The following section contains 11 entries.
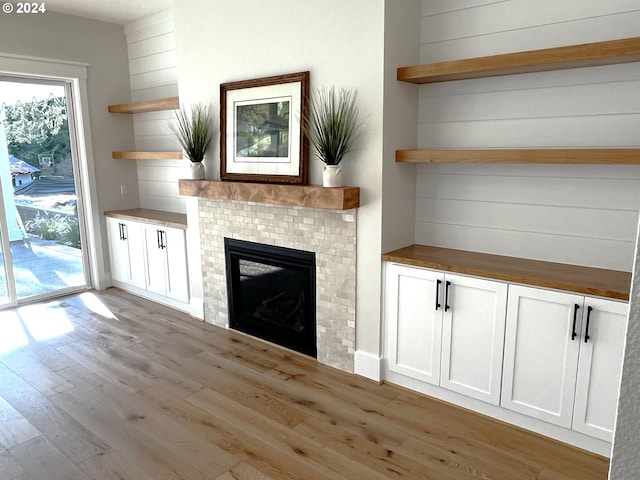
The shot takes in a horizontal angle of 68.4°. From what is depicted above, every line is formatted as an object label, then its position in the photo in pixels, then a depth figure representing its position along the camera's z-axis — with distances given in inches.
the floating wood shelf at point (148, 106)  179.2
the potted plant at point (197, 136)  156.0
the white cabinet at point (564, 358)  90.8
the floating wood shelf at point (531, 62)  88.5
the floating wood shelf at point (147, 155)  180.1
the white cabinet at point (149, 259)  179.0
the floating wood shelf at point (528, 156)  89.7
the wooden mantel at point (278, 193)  118.8
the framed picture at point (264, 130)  131.6
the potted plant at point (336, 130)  119.1
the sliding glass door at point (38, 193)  184.5
